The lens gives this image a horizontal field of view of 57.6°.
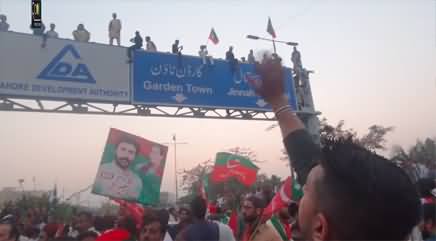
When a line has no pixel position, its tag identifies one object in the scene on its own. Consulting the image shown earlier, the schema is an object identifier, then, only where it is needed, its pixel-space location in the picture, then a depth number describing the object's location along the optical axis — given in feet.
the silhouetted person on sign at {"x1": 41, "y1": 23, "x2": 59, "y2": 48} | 28.02
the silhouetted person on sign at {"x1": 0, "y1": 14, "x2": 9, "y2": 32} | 27.17
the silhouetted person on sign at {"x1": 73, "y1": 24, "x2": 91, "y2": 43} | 30.17
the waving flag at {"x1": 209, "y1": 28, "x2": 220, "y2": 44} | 39.63
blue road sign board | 31.22
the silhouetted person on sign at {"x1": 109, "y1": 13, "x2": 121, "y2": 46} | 32.12
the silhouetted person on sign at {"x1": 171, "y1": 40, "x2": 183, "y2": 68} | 33.69
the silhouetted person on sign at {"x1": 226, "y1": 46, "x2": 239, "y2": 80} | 35.29
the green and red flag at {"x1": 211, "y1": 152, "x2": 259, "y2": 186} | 24.81
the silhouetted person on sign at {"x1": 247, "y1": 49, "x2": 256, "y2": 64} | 36.59
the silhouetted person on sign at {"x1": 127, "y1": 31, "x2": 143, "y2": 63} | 31.19
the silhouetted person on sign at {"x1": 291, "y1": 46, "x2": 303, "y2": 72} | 40.32
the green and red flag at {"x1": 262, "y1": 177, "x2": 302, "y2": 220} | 16.64
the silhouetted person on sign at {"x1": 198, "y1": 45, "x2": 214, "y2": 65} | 34.24
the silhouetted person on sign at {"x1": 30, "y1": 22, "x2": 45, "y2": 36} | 27.91
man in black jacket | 3.34
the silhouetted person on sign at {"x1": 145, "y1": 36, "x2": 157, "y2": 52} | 32.69
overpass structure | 27.27
